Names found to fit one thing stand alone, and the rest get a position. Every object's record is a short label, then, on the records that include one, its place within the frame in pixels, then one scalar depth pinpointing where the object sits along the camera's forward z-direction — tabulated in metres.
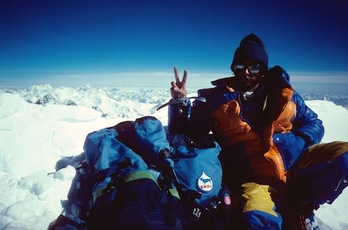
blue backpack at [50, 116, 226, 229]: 0.79
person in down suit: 0.93
